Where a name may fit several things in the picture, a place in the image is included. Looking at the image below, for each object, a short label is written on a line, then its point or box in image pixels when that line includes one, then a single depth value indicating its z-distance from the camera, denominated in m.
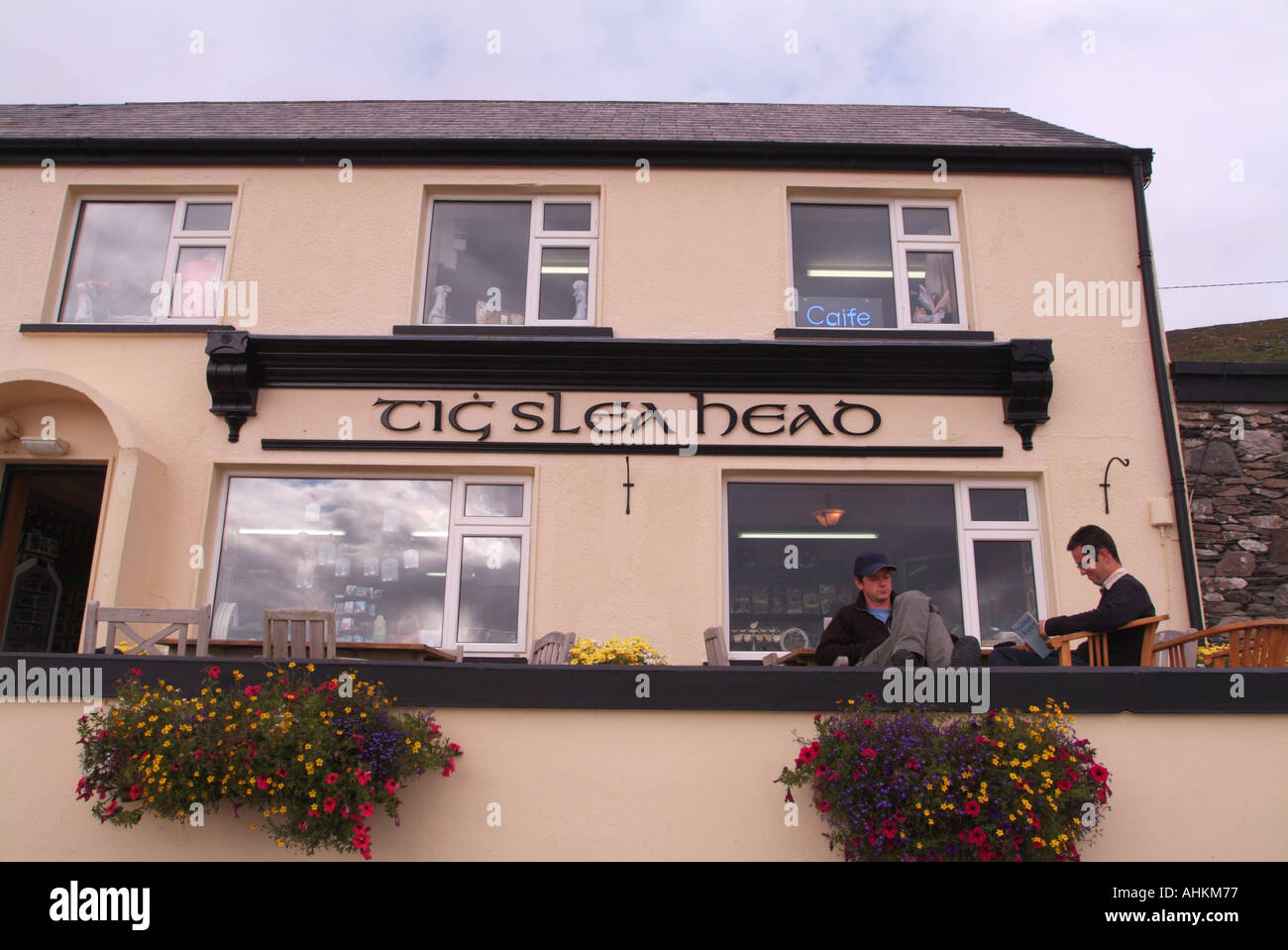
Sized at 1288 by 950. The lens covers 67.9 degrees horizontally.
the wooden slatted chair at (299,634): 5.99
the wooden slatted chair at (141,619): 6.43
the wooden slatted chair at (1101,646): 6.09
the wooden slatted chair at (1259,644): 5.78
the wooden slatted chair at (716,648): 6.74
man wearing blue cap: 5.58
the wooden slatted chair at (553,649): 6.70
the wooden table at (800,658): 6.75
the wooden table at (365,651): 6.75
